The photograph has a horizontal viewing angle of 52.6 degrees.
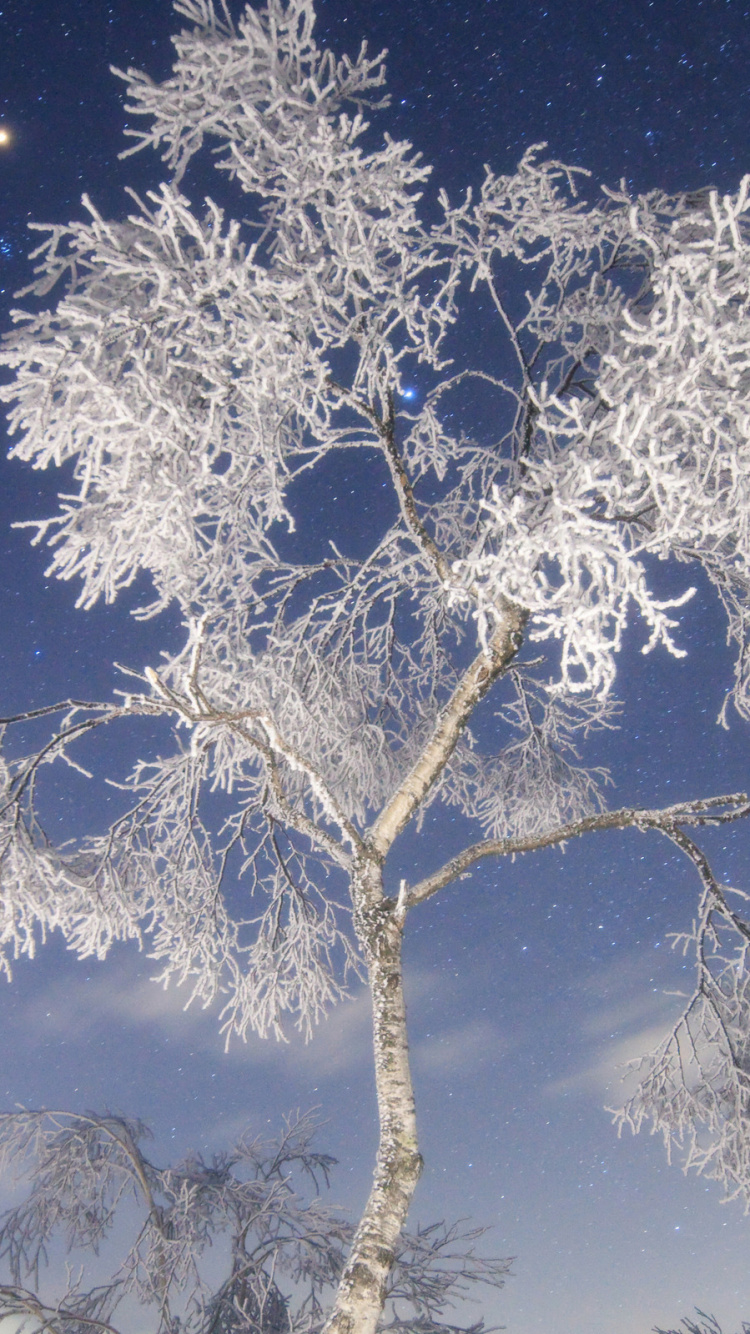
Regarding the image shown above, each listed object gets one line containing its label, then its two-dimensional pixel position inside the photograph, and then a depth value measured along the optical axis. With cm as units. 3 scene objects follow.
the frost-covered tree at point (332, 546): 398
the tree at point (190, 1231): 760
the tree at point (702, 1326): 882
